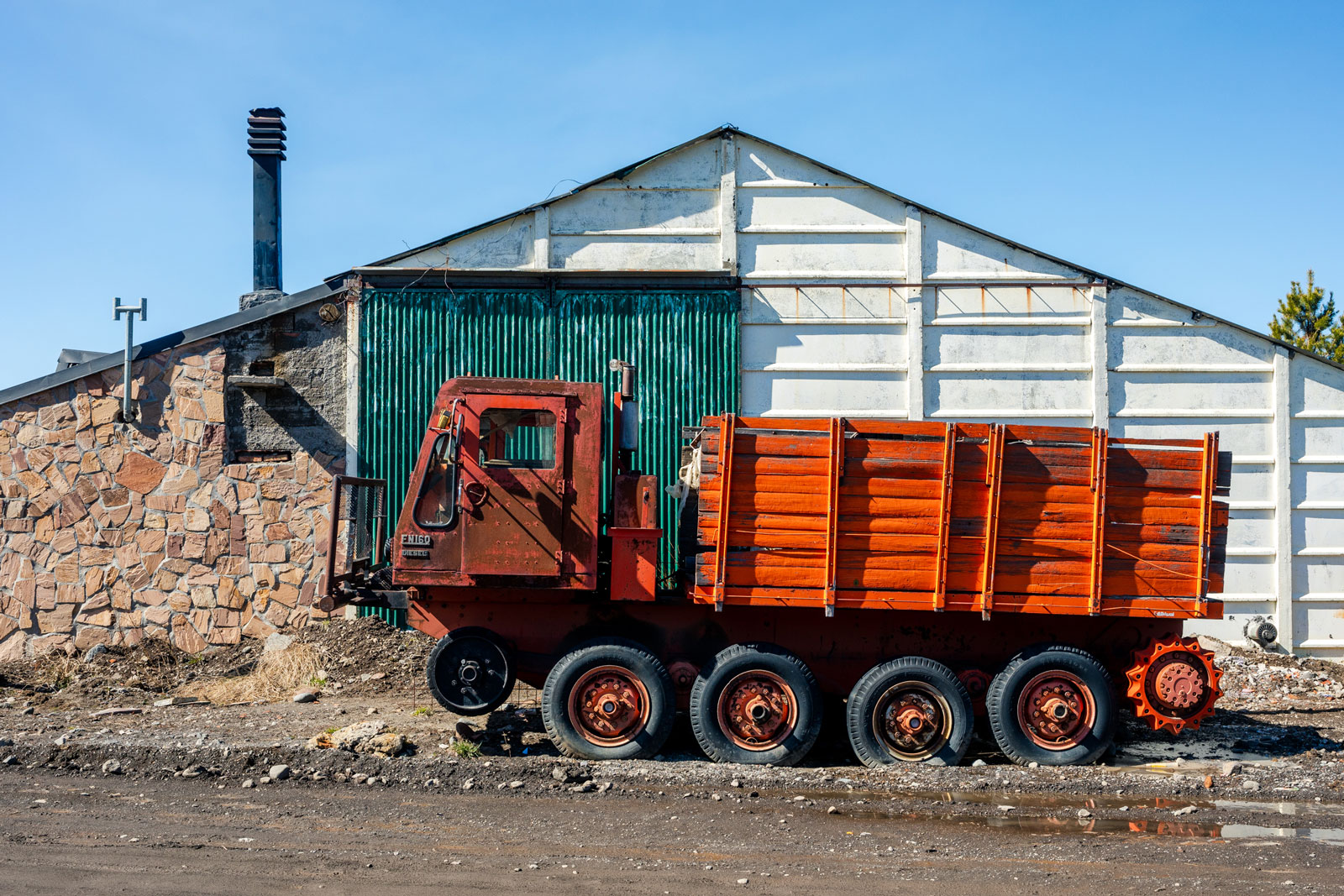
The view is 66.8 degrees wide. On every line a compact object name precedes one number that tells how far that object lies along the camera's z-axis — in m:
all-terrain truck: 8.12
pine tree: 28.05
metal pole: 12.27
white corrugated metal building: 12.99
